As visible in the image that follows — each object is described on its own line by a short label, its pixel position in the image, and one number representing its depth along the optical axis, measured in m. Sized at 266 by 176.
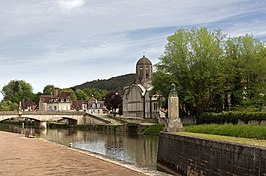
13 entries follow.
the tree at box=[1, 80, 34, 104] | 157.25
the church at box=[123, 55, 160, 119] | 87.88
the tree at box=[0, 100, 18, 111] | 133.20
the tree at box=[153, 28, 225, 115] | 50.94
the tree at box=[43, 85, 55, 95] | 174.41
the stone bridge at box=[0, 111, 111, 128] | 88.18
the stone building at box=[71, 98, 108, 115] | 135.75
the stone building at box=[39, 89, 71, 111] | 136.00
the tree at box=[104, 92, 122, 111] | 115.75
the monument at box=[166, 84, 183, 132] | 29.16
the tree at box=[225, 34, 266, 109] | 50.84
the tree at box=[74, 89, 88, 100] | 169.62
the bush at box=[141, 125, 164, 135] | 59.04
